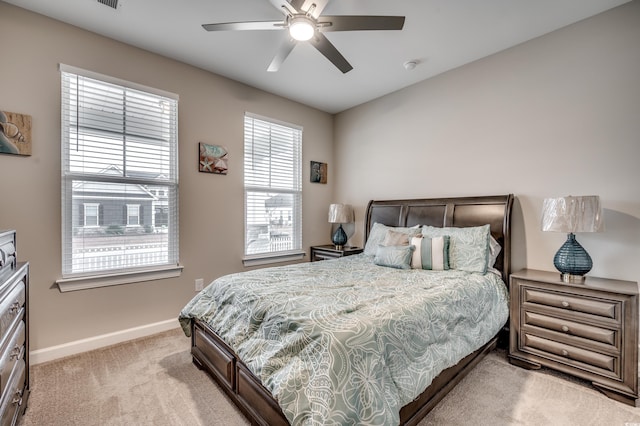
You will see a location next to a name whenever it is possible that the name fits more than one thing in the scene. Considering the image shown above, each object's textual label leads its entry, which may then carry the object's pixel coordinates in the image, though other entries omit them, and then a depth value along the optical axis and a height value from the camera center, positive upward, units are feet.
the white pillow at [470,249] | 8.13 -1.09
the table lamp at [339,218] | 13.24 -0.30
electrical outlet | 10.35 -2.69
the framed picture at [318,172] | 14.17 +2.03
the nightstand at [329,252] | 12.41 -1.82
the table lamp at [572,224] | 6.65 -0.28
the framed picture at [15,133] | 7.05 +1.98
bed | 3.95 -2.25
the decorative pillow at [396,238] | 9.23 -0.90
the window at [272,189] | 11.87 +0.99
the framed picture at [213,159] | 10.36 +1.99
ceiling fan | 5.91 +4.19
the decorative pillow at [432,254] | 8.37 -1.27
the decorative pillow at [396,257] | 8.61 -1.41
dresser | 4.04 -2.08
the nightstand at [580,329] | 5.99 -2.75
